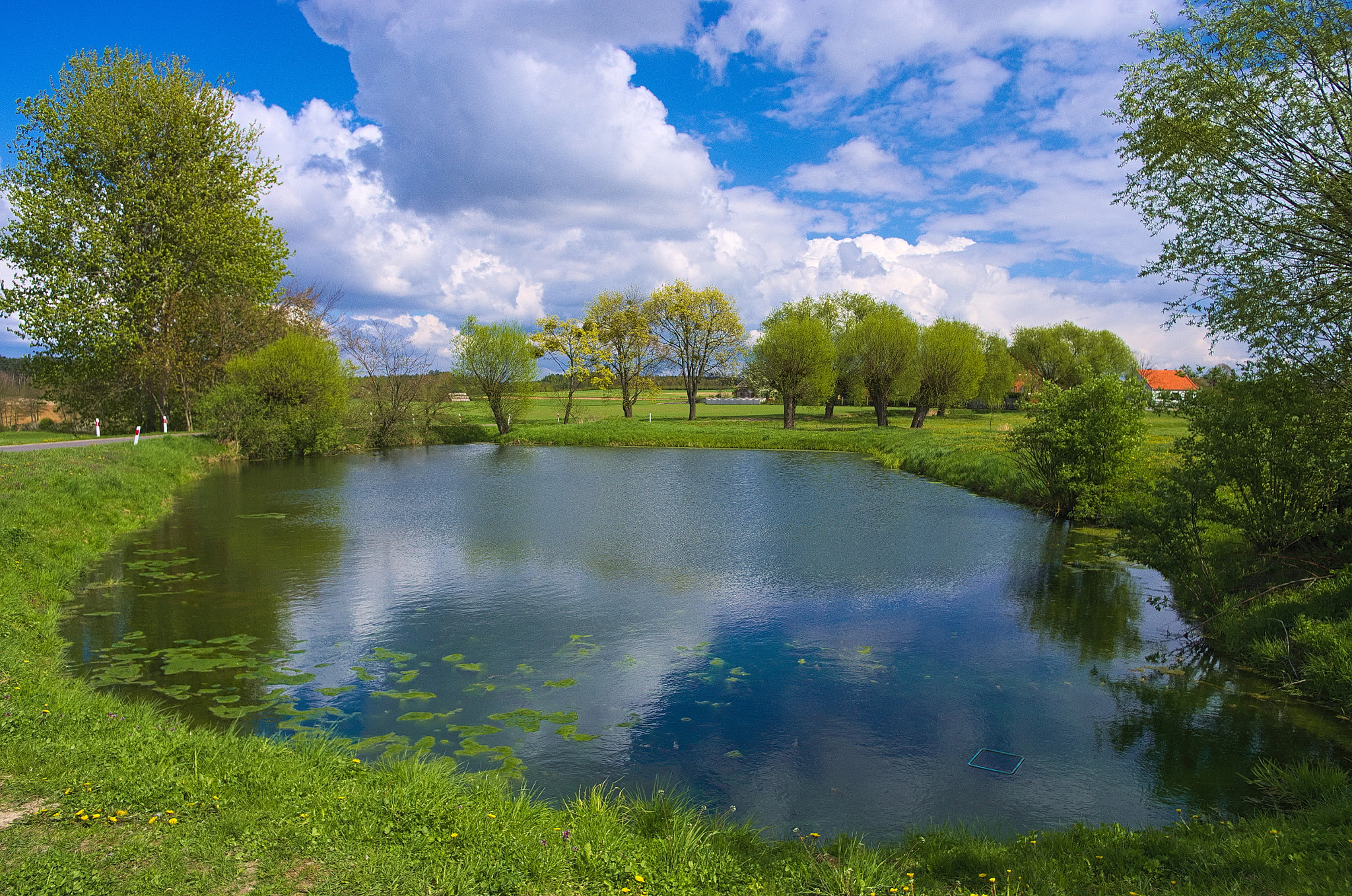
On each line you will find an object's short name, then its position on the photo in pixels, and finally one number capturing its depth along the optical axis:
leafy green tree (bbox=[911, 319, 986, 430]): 52.78
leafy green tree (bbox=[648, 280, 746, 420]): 52.53
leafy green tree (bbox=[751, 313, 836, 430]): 50.16
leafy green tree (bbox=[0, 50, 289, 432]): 25.80
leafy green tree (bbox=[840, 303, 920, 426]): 51.88
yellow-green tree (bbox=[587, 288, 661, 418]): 52.81
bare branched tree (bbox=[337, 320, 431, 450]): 42.09
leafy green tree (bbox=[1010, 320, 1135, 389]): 77.12
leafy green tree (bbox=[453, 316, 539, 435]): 46.19
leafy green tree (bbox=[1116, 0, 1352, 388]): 9.38
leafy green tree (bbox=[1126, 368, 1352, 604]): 9.84
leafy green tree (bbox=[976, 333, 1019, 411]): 70.88
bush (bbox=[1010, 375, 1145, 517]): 17.97
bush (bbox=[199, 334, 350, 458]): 33.34
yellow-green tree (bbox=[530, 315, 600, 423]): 52.03
